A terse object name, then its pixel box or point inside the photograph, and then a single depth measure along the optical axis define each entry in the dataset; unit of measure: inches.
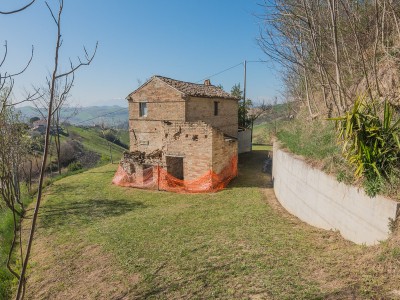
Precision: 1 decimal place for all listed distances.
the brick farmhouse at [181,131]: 602.4
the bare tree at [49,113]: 104.9
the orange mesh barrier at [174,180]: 590.6
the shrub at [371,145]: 222.7
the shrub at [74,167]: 1134.0
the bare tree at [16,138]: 546.5
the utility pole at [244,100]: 1157.7
